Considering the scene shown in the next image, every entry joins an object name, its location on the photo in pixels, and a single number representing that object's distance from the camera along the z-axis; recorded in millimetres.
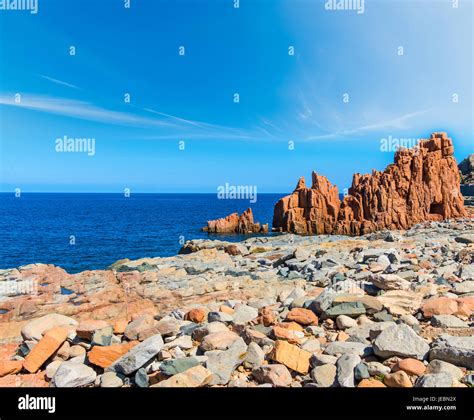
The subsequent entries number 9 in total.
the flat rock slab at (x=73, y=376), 5898
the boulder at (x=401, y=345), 5793
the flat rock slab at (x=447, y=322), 6978
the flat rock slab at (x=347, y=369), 5305
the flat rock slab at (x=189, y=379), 5365
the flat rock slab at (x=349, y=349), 6137
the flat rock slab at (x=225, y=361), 5684
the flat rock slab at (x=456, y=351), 5461
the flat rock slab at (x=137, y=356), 5918
